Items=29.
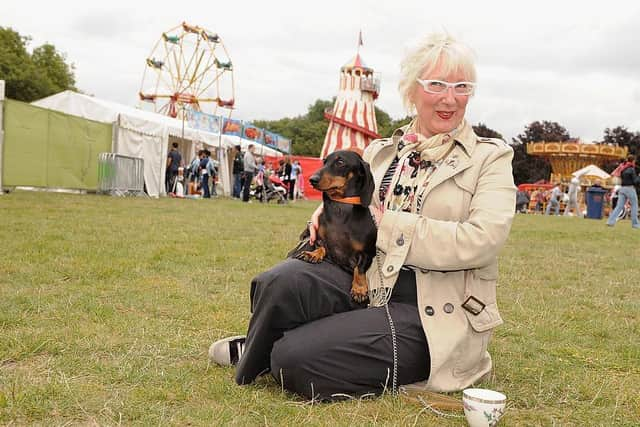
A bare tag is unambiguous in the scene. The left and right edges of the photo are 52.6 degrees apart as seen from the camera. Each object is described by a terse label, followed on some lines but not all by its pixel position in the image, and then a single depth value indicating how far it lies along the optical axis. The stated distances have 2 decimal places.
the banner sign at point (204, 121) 27.83
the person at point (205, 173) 20.77
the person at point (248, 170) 18.97
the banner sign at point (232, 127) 30.84
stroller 19.45
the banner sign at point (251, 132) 32.36
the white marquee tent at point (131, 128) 18.28
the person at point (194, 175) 21.41
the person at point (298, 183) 24.16
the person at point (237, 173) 22.52
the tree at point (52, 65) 46.09
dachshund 2.76
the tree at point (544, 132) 55.36
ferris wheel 35.78
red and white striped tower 37.41
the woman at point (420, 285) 2.56
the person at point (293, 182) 22.18
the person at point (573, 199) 29.26
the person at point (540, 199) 34.26
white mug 2.25
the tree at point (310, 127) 70.12
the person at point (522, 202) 30.69
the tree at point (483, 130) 54.00
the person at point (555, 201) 29.61
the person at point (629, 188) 15.73
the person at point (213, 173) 21.21
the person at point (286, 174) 20.95
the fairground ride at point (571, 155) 39.72
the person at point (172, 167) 20.23
